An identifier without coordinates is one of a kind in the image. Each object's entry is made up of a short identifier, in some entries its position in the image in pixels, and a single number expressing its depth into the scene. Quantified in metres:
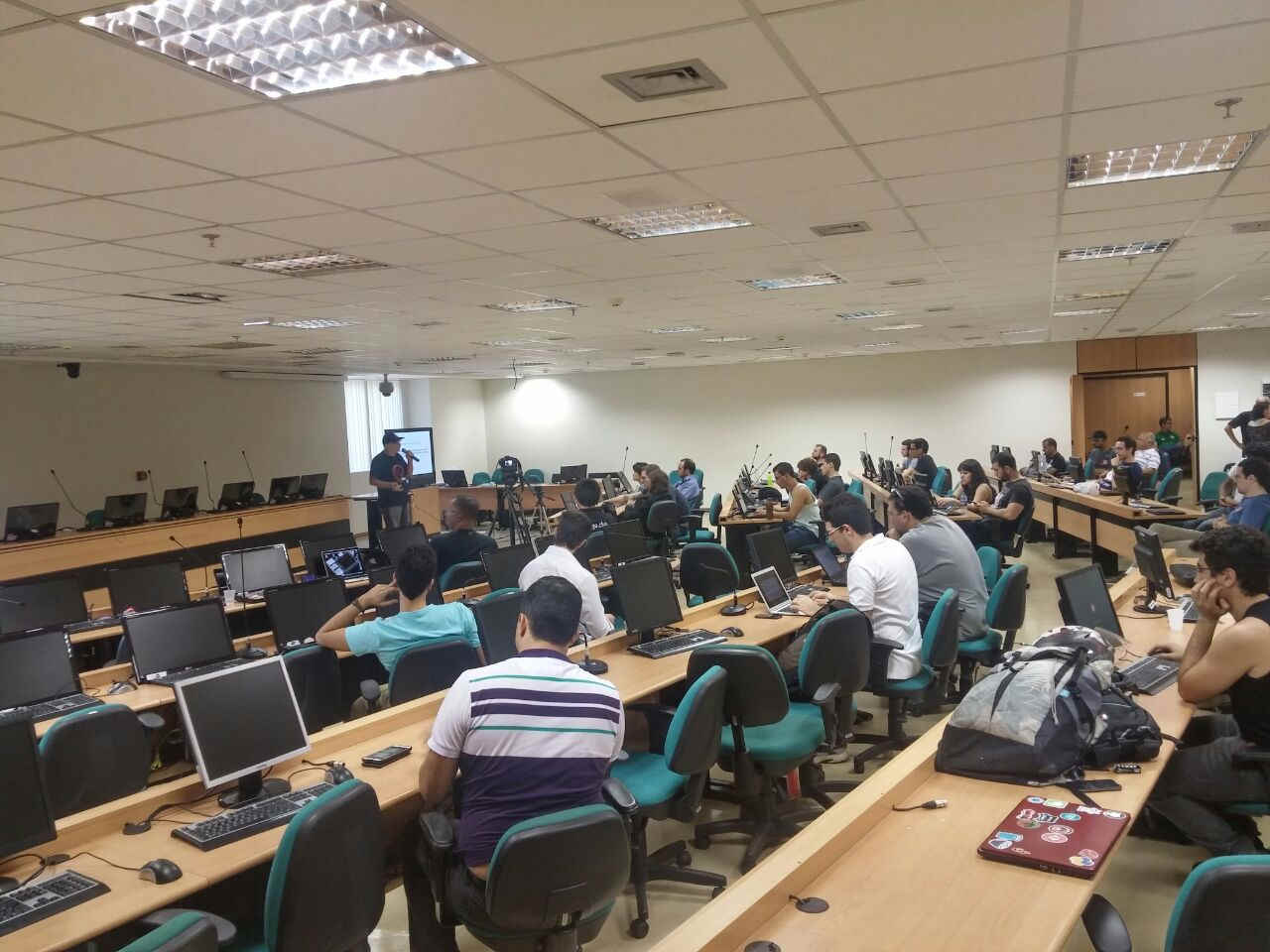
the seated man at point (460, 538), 6.74
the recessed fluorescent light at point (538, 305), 7.91
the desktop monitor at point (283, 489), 12.60
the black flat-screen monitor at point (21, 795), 2.34
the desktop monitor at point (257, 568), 6.46
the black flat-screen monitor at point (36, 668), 4.05
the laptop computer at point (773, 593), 5.25
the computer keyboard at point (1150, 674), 3.47
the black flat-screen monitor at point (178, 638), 4.42
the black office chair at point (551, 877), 2.32
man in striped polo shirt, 2.54
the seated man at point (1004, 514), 8.79
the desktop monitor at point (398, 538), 7.38
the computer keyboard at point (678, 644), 4.48
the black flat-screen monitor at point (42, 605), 5.33
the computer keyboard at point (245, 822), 2.54
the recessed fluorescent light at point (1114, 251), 6.50
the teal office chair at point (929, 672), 4.54
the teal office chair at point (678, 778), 3.22
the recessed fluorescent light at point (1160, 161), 3.96
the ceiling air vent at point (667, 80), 2.75
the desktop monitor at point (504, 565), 5.97
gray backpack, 2.56
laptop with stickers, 2.08
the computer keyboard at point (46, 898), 2.15
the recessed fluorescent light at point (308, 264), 5.57
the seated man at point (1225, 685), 3.05
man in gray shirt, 5.08
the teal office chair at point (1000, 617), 5.17
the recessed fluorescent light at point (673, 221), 4.86
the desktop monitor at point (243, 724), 2.74
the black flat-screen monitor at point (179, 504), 11.07
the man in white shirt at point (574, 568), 4.70
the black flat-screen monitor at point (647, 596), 4.61
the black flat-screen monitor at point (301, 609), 4.96
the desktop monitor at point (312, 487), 13.28
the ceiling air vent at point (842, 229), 5.23
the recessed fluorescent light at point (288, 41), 2.38
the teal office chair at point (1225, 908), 1.63
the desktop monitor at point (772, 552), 5.91
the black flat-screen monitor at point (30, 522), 9.27
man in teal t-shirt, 3.97
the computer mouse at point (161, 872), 2.30
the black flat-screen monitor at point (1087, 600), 4.10
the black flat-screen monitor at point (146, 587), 5.85
